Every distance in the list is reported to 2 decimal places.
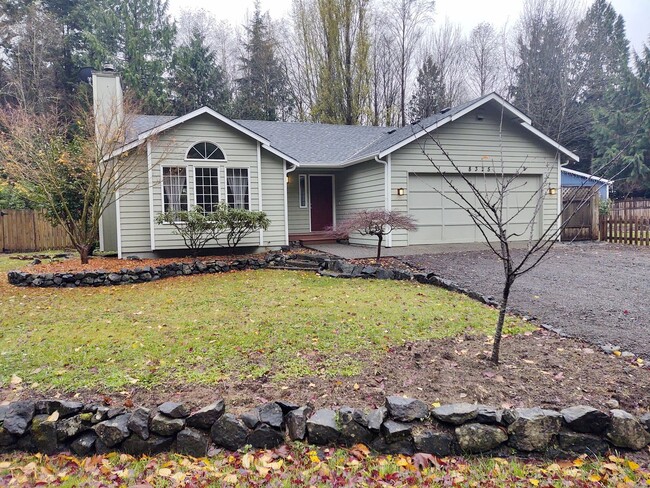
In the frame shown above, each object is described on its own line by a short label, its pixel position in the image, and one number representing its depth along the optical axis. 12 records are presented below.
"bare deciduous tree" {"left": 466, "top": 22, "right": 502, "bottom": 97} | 29.00
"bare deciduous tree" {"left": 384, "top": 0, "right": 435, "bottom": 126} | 27.35
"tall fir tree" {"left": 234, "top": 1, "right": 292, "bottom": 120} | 27.36
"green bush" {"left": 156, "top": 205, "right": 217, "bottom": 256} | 10.62
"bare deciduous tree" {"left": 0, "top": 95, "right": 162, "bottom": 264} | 10.05
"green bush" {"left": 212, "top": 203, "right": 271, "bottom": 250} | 10.88
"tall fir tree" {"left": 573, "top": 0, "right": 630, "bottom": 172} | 27.73
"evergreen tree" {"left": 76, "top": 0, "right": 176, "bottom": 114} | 23.33
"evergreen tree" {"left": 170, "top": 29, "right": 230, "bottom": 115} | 25.75
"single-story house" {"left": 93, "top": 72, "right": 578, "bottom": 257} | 11.37
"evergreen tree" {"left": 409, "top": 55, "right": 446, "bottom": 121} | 28.75
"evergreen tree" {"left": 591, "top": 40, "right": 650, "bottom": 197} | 25.09
